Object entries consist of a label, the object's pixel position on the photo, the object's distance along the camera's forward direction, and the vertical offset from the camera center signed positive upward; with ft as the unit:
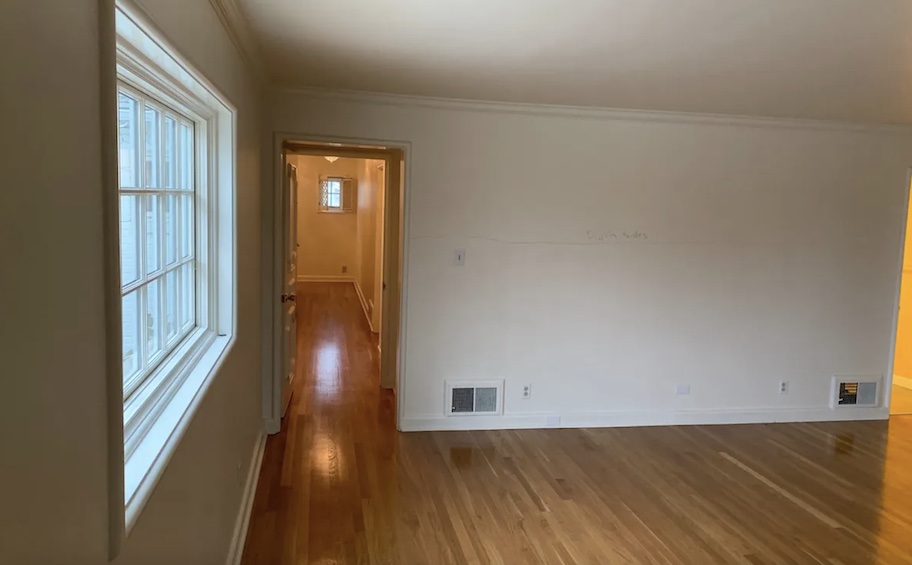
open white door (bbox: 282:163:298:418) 14.30 -1.47
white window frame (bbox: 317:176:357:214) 37.83 +1.13
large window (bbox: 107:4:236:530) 4.87 -0.29
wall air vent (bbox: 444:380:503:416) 14.55 -3.94
